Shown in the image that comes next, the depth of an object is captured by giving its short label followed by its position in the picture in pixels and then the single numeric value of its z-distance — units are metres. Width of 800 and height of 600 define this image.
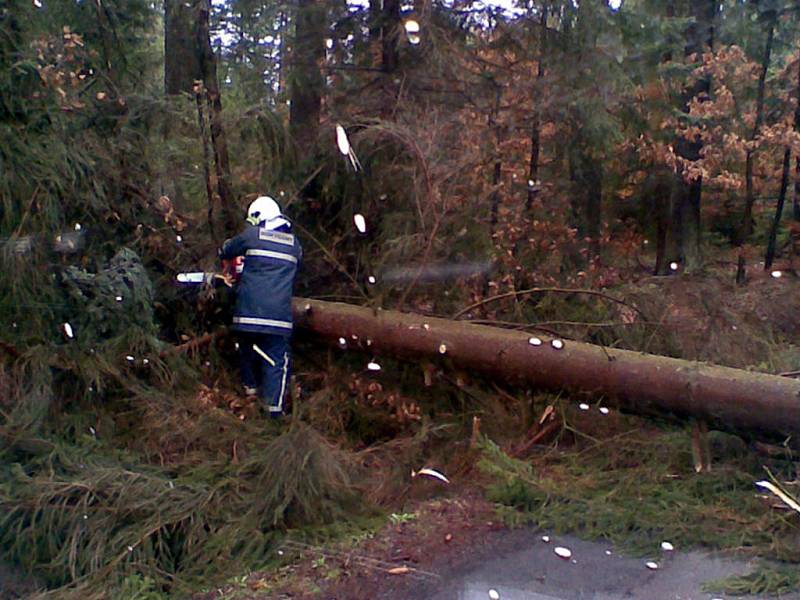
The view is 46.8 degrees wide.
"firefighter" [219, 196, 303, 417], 7.64
